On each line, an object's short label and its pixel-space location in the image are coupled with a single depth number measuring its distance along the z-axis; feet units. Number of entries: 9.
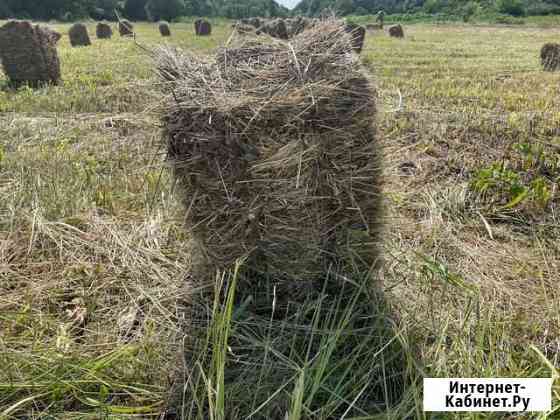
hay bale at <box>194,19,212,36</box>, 73.00
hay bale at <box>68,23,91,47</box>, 51.72
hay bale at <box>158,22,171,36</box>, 74.91
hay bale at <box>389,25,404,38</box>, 65.31
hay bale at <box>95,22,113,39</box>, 65.49
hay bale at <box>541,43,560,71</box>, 29.81
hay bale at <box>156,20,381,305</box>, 5.66
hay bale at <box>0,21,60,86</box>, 24.63
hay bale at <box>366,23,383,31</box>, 72.42
